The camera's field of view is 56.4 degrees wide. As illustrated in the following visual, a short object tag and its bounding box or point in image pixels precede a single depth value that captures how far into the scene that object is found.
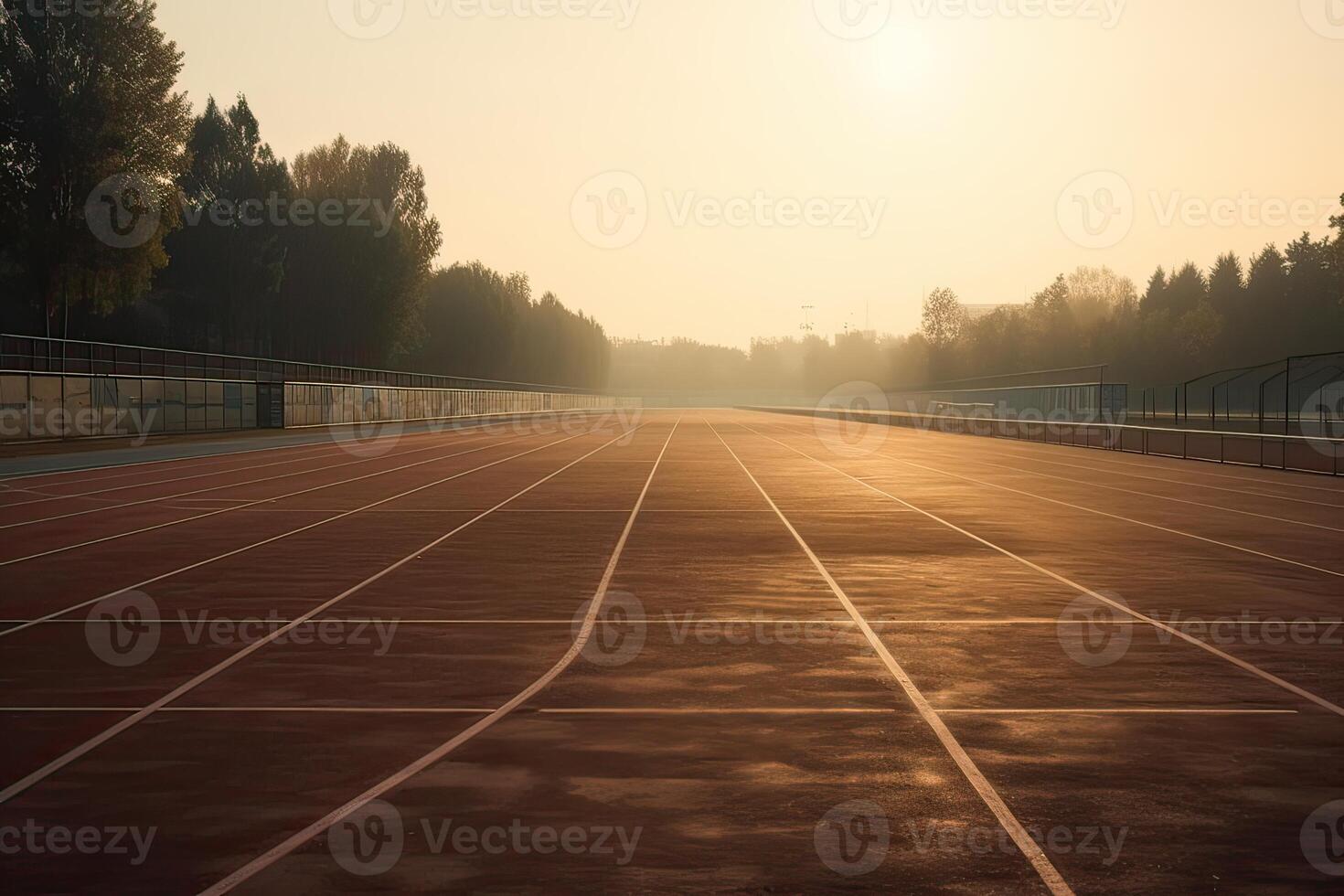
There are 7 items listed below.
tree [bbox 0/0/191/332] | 47.53
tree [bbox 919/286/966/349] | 145.25
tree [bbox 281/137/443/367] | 85.31
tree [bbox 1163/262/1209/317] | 119.12
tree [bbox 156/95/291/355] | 74.25
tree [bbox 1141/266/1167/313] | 123.94
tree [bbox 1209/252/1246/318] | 115.69
